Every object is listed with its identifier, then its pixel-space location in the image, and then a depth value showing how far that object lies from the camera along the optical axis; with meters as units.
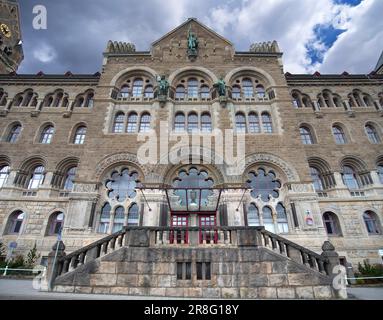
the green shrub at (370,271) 11.64
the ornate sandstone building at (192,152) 13.71
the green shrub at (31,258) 12.82
